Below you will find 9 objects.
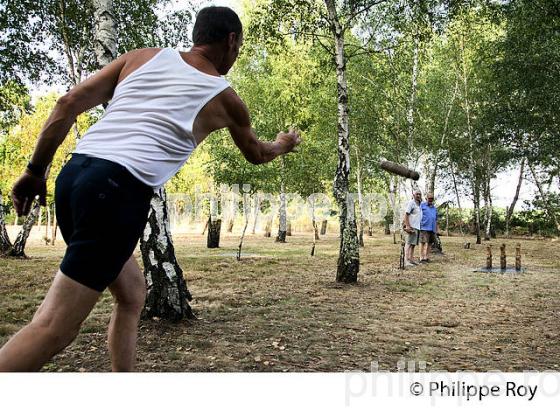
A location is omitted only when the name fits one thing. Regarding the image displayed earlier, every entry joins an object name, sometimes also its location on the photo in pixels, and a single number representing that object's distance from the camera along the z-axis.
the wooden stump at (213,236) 21.83
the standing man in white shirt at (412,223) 13.83
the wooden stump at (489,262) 12.89
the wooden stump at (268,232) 33.56
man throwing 1.76
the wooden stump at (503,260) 12.31
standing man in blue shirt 14.59
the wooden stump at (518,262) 12.55
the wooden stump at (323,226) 38.84
